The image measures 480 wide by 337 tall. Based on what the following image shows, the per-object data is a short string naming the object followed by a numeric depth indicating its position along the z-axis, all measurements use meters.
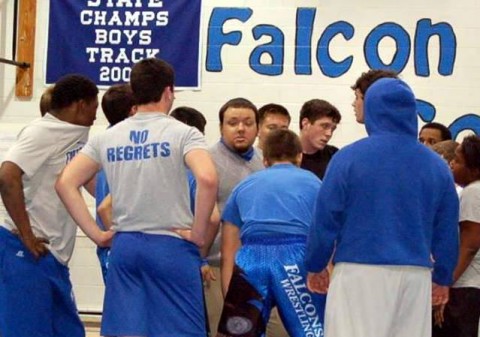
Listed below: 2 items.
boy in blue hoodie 7.30
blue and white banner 15.60
